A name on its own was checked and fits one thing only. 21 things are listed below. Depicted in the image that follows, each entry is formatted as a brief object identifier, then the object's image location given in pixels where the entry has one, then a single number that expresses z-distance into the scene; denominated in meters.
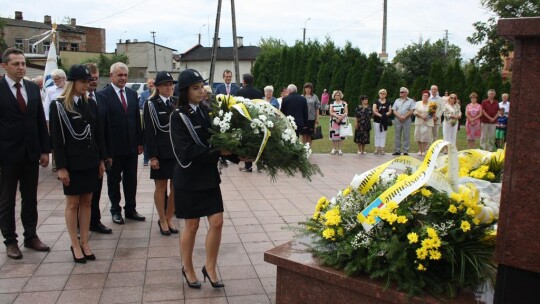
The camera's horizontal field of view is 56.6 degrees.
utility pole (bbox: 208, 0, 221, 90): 25.23
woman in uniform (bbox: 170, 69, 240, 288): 3.89
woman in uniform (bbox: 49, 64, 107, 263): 4.62
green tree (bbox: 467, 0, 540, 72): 30.08
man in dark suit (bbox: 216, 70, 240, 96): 10.36
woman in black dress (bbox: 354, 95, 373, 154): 13.66
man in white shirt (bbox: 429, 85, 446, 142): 13.74
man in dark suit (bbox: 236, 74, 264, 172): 10.05
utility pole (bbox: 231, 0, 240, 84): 26.63
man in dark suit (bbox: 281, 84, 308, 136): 11.86
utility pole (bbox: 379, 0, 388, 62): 31.58
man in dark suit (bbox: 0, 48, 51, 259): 4.78
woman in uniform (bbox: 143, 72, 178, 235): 5.61
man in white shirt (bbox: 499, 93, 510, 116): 15.37
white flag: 10.31
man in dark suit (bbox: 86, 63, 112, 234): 5.32
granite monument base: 2.94
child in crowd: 14.44
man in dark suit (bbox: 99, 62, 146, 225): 5.92
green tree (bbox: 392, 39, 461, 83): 44.62
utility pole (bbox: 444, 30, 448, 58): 56.90
